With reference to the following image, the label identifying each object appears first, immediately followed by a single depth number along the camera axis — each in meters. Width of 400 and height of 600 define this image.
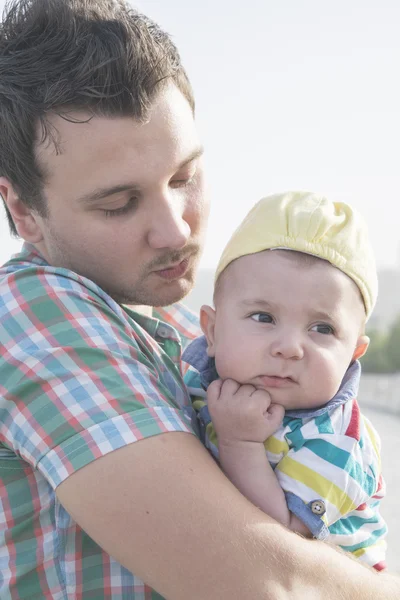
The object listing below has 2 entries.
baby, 0.74
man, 0.67
